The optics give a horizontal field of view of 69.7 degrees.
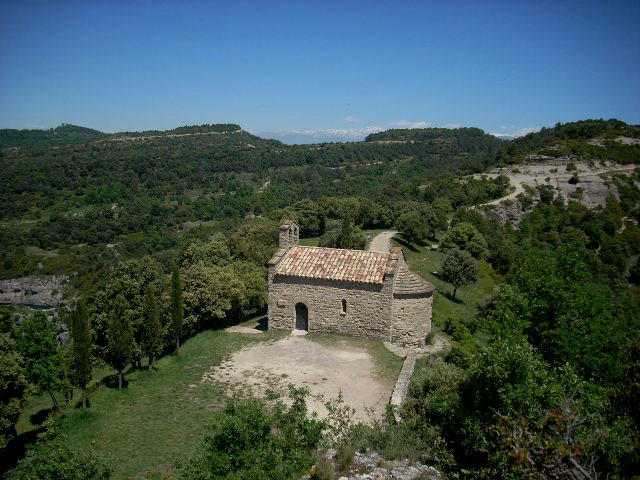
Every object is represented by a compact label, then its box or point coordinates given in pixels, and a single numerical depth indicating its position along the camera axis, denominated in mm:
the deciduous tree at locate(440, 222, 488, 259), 52812
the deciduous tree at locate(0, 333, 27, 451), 16719
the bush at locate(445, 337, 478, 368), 21408
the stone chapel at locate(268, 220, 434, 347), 25312
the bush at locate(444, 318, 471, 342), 27688
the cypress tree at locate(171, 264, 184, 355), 24406
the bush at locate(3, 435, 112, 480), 10180
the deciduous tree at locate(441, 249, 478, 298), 42719
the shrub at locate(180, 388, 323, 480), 10016
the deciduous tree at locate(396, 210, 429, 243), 52938
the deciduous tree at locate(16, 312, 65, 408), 20688
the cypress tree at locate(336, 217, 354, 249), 43344
